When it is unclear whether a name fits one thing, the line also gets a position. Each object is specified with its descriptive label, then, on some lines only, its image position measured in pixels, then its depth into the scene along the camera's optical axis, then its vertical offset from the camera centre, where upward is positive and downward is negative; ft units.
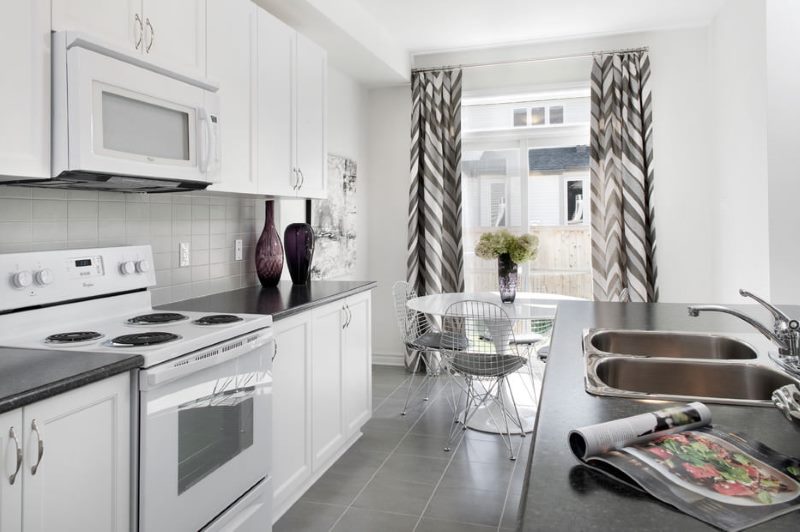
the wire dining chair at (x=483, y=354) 11.16 -1.75
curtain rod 15.35 +5.90
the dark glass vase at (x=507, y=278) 12.73 -0.24
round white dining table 11.93 -0.93
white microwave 5.65 +1.67
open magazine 2.42 -0.96
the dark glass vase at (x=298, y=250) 11.29 +0.37
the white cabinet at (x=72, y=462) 4.14 -1.55
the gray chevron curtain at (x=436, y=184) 16.88 +2.49
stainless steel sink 4.69 -0.92
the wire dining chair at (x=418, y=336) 13.26 -1.68
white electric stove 5.51 -1.06
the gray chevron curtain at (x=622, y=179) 15.10 +2.36
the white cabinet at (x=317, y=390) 8.30 -2.03
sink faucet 4.43 -0.54
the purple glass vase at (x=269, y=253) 10.73 +0.29
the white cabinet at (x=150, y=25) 5.93 +2.84
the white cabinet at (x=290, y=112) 9.53 +2.86
